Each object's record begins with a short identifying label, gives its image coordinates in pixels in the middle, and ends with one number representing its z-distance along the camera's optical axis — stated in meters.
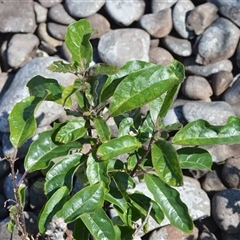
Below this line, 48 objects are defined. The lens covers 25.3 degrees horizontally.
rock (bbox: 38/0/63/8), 3.30
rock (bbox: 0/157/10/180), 2.86
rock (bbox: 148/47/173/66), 3.12
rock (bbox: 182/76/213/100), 2.97
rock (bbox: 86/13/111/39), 3.23
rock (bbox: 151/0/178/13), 3.23
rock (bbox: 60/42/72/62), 3.19
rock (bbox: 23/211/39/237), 2.57
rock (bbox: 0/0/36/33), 3.25
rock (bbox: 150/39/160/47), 3.20
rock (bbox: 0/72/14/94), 3.22
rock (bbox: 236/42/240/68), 3.06
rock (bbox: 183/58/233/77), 3.08
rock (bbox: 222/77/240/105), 2.92
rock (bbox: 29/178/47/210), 2.72
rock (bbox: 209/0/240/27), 3.09
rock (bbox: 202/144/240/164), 2.74
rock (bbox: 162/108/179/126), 2.87
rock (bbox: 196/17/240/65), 3.04
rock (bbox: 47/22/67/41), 3.27
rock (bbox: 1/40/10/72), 3.28
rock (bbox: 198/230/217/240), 2.60
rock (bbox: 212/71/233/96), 2.98
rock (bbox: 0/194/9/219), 2.77
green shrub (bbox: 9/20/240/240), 1.83
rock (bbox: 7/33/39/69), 3.20
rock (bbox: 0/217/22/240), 2.53
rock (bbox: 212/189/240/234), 2.54
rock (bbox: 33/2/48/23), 3.32
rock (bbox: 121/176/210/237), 2.60
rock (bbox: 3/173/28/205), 2.80
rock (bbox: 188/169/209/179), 2.73
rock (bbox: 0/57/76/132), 2.85
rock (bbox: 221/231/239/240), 2.58
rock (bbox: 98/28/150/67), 3.05
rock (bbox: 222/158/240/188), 2.68
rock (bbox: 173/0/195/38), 3.15
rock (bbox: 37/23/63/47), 3.30
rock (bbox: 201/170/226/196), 2.72
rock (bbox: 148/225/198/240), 2.56
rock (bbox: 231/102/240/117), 2.89
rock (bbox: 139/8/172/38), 3.13
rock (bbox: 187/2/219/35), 3.11
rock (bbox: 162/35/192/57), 3.13
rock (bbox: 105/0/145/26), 3.21
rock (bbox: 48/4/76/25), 3.24
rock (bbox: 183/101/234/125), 2.79
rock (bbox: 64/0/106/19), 3.22
